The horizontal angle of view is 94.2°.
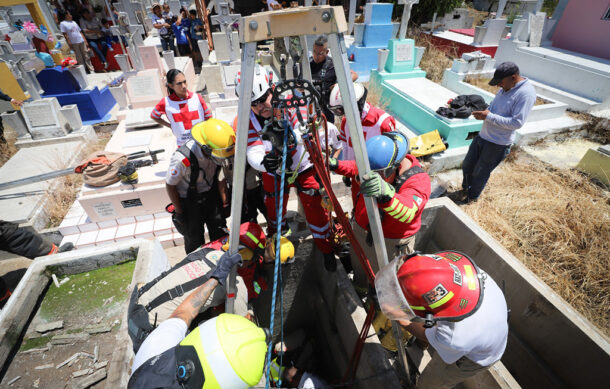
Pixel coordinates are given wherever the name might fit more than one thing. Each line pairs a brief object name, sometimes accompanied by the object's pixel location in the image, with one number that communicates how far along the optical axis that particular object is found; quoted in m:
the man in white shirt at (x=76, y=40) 10.21
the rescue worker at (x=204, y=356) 1.54
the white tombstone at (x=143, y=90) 7.23
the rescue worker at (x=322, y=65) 5.30
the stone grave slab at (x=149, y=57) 8.66
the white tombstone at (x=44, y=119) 6.27
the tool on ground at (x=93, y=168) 4.50
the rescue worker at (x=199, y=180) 2.91
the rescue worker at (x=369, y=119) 3.41
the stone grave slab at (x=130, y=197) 4.45
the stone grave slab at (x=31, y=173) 4.67
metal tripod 1.34
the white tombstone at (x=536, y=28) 8.64
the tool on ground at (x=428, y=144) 5.62
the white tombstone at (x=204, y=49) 8.88
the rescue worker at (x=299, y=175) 3.02
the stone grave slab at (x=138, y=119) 6.33
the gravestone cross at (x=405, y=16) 7.86
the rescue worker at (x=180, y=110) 4.36
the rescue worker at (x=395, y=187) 2.13
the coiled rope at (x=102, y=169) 4.45
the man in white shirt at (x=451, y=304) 1.71
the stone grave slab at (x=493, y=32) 10.16
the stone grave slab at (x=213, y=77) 8.39
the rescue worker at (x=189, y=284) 2.11
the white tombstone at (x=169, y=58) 8.67
